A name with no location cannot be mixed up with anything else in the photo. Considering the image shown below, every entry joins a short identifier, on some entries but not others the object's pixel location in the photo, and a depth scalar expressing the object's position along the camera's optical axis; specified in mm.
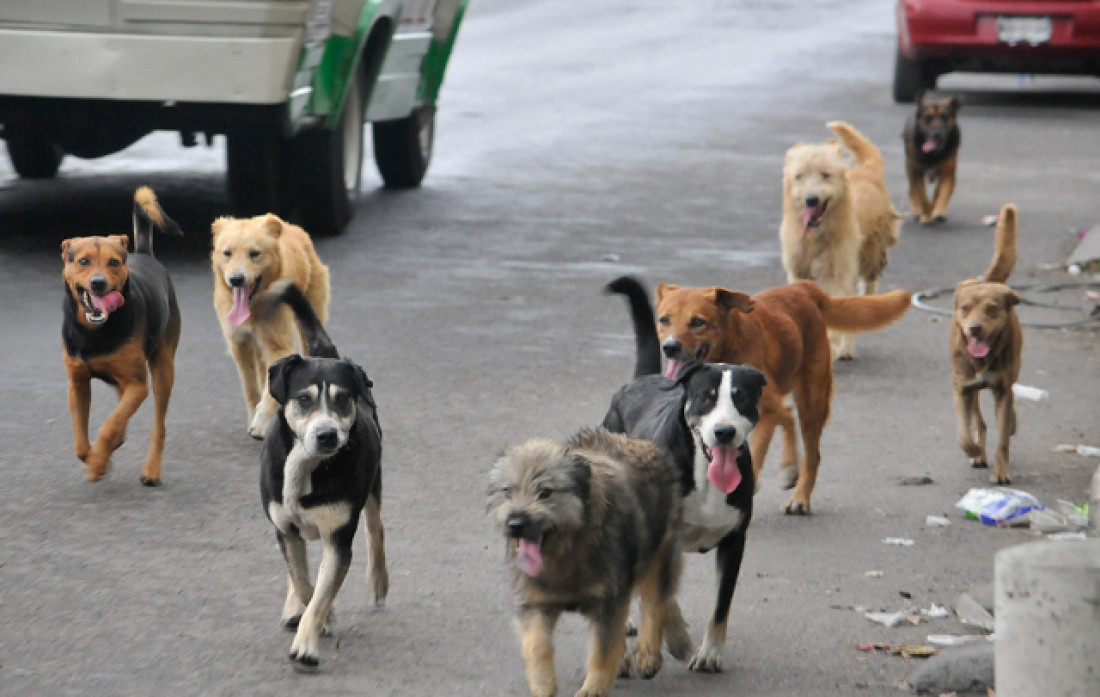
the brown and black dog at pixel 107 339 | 12992
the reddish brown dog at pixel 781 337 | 12695
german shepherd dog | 27562
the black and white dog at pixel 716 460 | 9687
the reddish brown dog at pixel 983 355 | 14477
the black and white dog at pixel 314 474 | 9531
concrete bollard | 7418
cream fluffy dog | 18859
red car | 38625
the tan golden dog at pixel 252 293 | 14844
